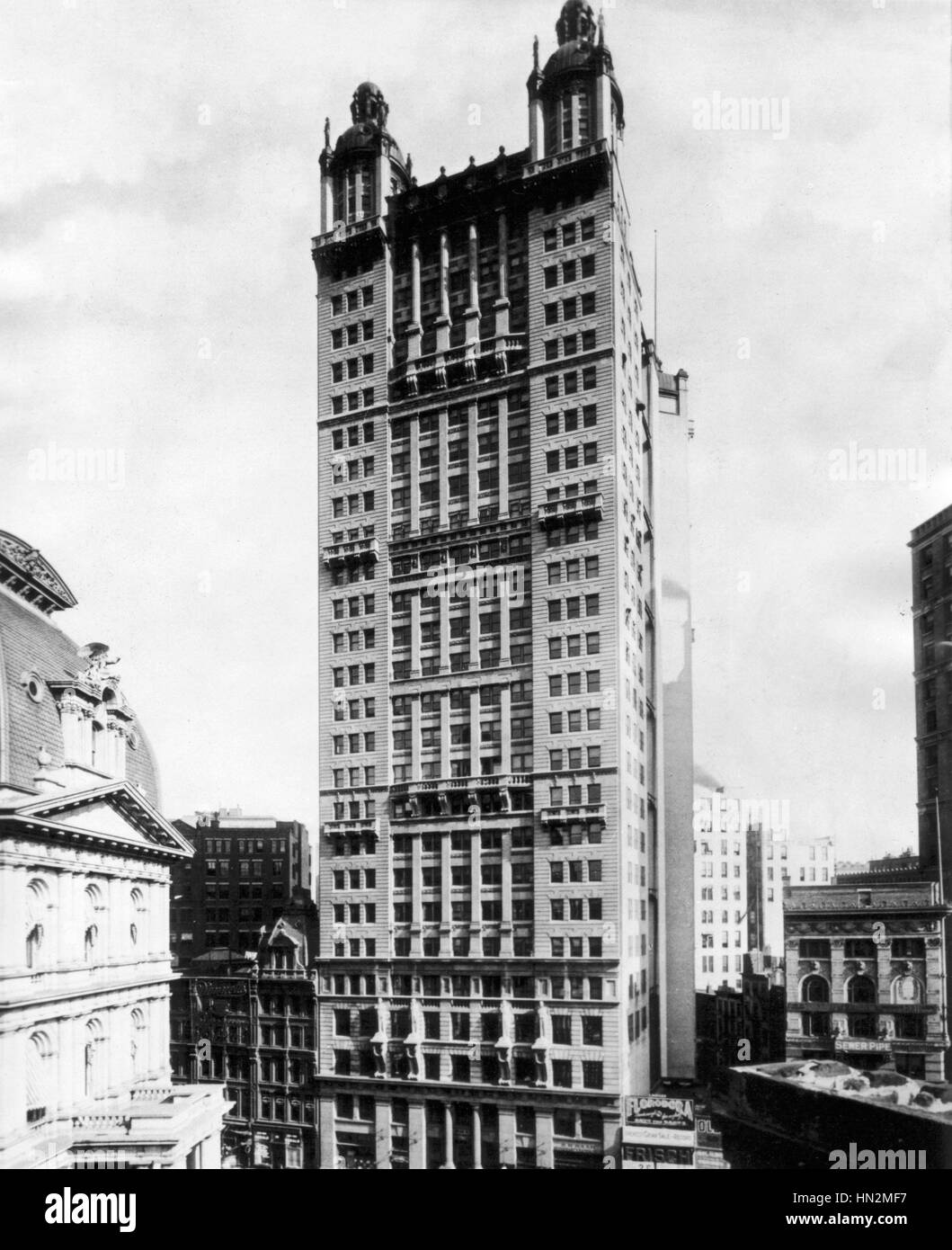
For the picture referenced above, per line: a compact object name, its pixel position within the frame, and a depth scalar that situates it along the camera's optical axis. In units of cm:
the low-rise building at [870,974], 5428
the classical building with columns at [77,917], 3725
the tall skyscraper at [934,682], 5391
